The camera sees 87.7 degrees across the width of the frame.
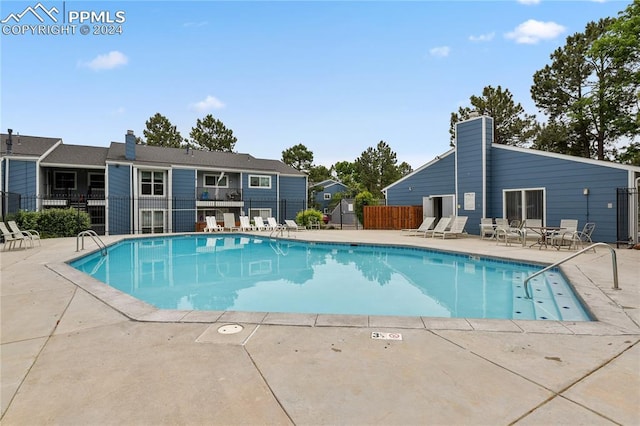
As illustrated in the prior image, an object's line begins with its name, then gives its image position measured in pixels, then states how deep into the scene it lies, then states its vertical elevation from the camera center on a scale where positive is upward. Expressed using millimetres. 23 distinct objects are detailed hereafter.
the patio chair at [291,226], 17172 -716
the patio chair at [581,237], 9745 -829
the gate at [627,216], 10516 -186
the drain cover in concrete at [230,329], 3273 -1173
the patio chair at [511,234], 10961 -776
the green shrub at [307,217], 19875 -291
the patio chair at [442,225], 13998 -582
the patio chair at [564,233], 9805 -667
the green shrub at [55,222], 13159 -324
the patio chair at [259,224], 18281 -636
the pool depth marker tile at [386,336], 3123 -1185
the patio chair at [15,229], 10177 -485
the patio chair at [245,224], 18250 -631
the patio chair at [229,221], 18641 -471
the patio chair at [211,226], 17844 -714
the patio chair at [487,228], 13062 -674
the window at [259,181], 22047 +2084
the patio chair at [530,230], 11127 -568
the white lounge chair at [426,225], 14531 -598
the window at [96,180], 19281 +1922
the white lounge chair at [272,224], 17984 -652
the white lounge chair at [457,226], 13700 -619
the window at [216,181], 21344 +2049
